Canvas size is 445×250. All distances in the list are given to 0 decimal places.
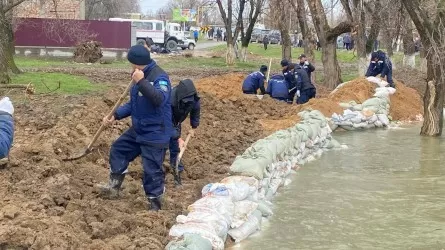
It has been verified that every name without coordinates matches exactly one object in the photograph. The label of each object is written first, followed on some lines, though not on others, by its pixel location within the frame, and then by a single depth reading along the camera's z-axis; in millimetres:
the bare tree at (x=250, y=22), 27734
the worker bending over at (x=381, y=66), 16750
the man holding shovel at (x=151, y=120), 5441
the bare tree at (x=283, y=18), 22766
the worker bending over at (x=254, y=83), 14500
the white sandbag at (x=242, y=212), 5887
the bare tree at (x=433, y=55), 11859
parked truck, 39969
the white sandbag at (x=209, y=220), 5242
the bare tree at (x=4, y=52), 12758
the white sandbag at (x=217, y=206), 5535
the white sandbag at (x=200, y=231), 4961
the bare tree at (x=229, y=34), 26938
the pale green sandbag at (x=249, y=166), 7227
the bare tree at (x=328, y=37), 18469
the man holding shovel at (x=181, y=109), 6691
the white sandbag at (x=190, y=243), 4590
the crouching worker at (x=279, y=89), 14445
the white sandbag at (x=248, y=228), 5816
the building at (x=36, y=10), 22578
